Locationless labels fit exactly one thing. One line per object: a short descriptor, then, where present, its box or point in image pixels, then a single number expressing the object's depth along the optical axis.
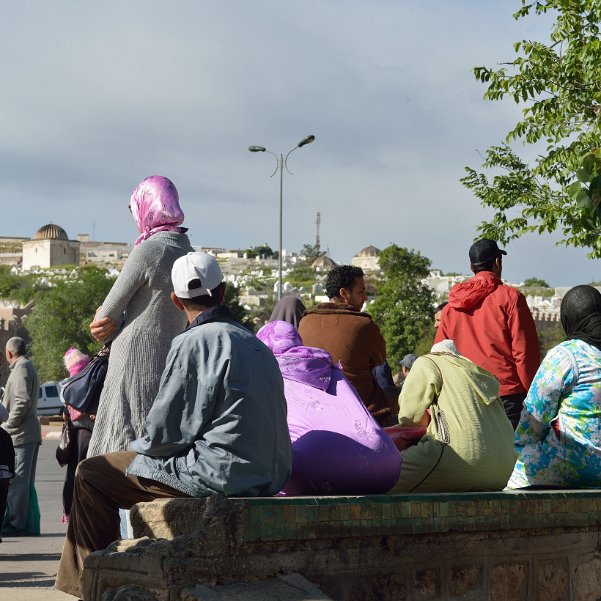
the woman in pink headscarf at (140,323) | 5.48
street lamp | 39.59
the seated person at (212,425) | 4.25
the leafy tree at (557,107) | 13.93
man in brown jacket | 6.95
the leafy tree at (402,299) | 64.69
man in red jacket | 7.30
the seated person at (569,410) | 5.99
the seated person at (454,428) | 5.50
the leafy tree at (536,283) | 189.57
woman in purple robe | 4.84
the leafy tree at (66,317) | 97.50
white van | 46.16
